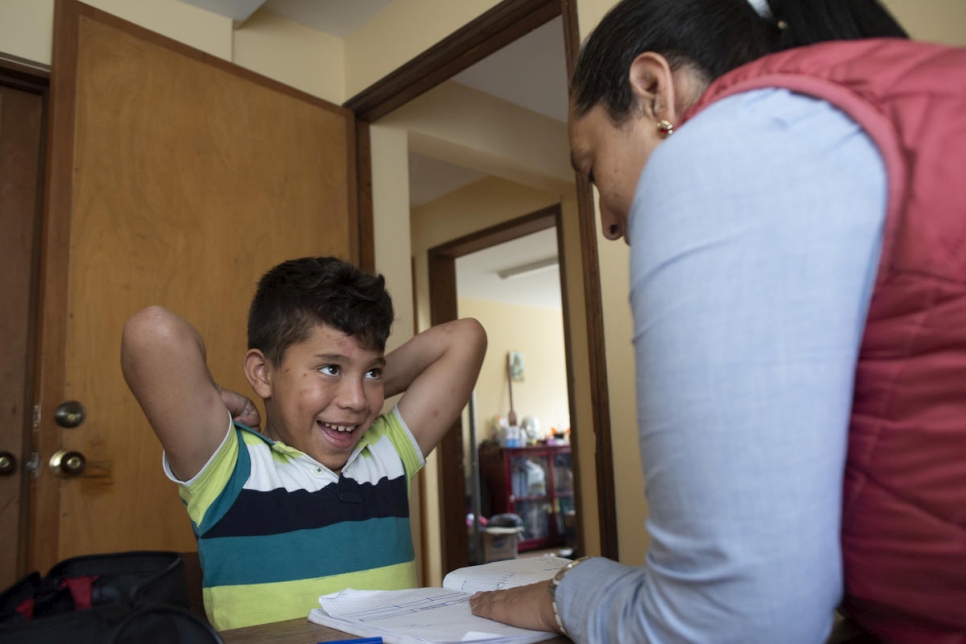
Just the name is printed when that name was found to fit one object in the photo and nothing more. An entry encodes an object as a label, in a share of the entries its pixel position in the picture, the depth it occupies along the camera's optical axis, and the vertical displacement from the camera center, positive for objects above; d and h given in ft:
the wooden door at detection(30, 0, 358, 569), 6.05 +2.18
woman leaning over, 1.40 +0.15
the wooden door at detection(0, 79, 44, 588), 6.23 +1.55
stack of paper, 2.08 -0.55
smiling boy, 3.53 +0.06
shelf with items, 22.43 -1.52
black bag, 1.55 -0.34
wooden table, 2.19 -0.57
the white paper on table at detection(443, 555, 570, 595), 2.87 -0.55
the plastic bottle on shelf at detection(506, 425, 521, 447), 22.84 +0.12
